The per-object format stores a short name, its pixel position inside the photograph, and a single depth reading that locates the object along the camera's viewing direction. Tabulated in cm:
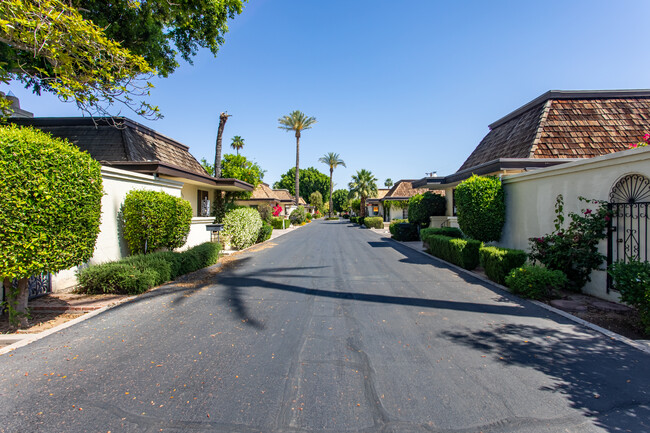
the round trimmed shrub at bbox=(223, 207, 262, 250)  1534
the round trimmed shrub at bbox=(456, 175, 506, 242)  969
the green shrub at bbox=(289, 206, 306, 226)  4306
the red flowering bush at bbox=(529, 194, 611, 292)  612
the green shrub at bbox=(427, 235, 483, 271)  951
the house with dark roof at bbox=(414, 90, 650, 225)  1108
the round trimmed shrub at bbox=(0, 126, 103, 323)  421
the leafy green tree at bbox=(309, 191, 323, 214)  7712
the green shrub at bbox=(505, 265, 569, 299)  617
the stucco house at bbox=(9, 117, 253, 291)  788
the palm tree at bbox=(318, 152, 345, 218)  7069
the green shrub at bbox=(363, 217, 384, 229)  3388
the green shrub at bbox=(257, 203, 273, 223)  2980
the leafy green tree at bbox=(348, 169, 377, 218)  4873
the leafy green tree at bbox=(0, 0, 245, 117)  614
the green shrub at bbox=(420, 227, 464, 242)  1314
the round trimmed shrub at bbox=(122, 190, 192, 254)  822
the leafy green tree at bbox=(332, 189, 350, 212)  9750
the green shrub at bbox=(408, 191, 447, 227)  1856
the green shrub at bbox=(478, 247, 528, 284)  747
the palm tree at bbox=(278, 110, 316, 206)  5103
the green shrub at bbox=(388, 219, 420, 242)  1917
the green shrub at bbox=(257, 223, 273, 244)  1942
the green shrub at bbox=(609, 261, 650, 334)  430
